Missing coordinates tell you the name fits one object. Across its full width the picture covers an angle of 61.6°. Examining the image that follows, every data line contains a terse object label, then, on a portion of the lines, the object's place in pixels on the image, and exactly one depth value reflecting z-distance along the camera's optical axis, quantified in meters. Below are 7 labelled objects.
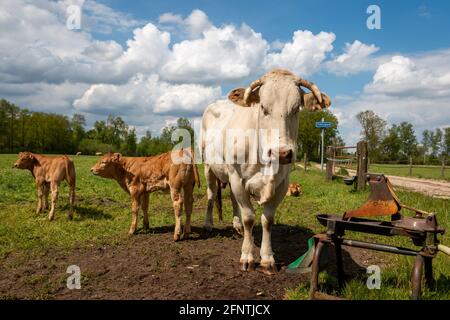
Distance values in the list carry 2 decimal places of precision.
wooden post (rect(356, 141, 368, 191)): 14.53
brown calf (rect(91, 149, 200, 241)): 7.75
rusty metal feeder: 3.66
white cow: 4.84
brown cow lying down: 14.27
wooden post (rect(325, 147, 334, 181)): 18.55
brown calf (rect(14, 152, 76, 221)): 9.66
